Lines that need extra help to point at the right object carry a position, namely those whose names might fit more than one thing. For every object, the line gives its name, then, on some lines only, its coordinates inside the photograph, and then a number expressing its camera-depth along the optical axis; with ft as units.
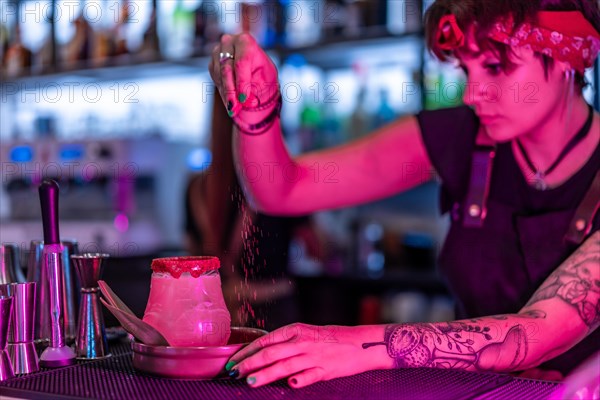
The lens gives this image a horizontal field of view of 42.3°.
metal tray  3.40
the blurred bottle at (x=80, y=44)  15.12
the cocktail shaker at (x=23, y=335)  3.59
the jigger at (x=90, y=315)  3.97
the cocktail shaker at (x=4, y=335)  3.41
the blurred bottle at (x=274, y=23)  12.30
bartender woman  3.86
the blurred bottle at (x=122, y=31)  14.58
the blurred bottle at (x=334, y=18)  11.85
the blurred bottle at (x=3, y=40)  16.16
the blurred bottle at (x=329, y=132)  12.18
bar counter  3.14
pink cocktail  3.54
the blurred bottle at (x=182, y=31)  13.61
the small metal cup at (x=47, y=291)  4.10
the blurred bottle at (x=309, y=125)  12.12
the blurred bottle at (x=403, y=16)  11.07
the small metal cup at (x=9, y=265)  4.23
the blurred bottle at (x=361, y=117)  11.93
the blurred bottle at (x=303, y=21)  12.02
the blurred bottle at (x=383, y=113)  11.73
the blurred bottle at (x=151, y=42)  13.99
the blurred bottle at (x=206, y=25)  13.37
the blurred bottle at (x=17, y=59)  15.79
